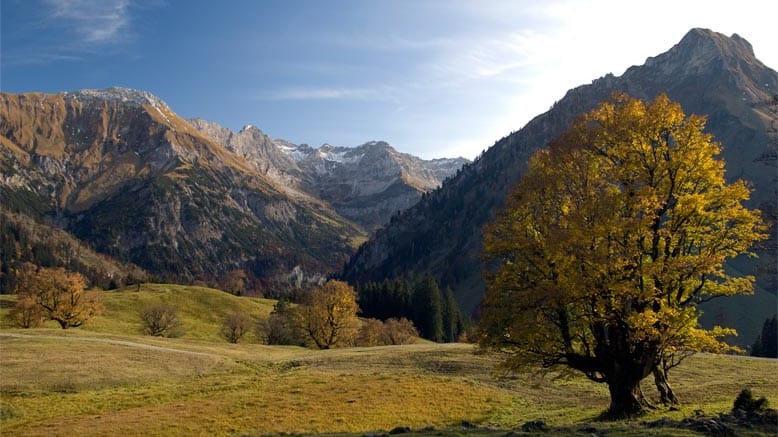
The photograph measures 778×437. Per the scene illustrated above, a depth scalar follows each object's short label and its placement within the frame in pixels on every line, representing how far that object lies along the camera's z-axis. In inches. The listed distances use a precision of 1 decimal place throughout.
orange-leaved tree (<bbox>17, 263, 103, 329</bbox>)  3720.5
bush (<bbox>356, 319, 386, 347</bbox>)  4397.1
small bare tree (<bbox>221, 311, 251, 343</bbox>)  4441.4
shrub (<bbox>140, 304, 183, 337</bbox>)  4160.9
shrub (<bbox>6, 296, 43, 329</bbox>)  3654.0
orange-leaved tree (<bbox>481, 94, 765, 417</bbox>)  956.0
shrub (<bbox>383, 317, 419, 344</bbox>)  4633.4
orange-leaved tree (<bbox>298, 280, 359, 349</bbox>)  3905.0
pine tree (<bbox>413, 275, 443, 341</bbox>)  5910.4
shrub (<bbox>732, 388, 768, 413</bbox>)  920.9
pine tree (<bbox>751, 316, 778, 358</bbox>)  4106.8
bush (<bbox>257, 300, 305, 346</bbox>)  4112.7
